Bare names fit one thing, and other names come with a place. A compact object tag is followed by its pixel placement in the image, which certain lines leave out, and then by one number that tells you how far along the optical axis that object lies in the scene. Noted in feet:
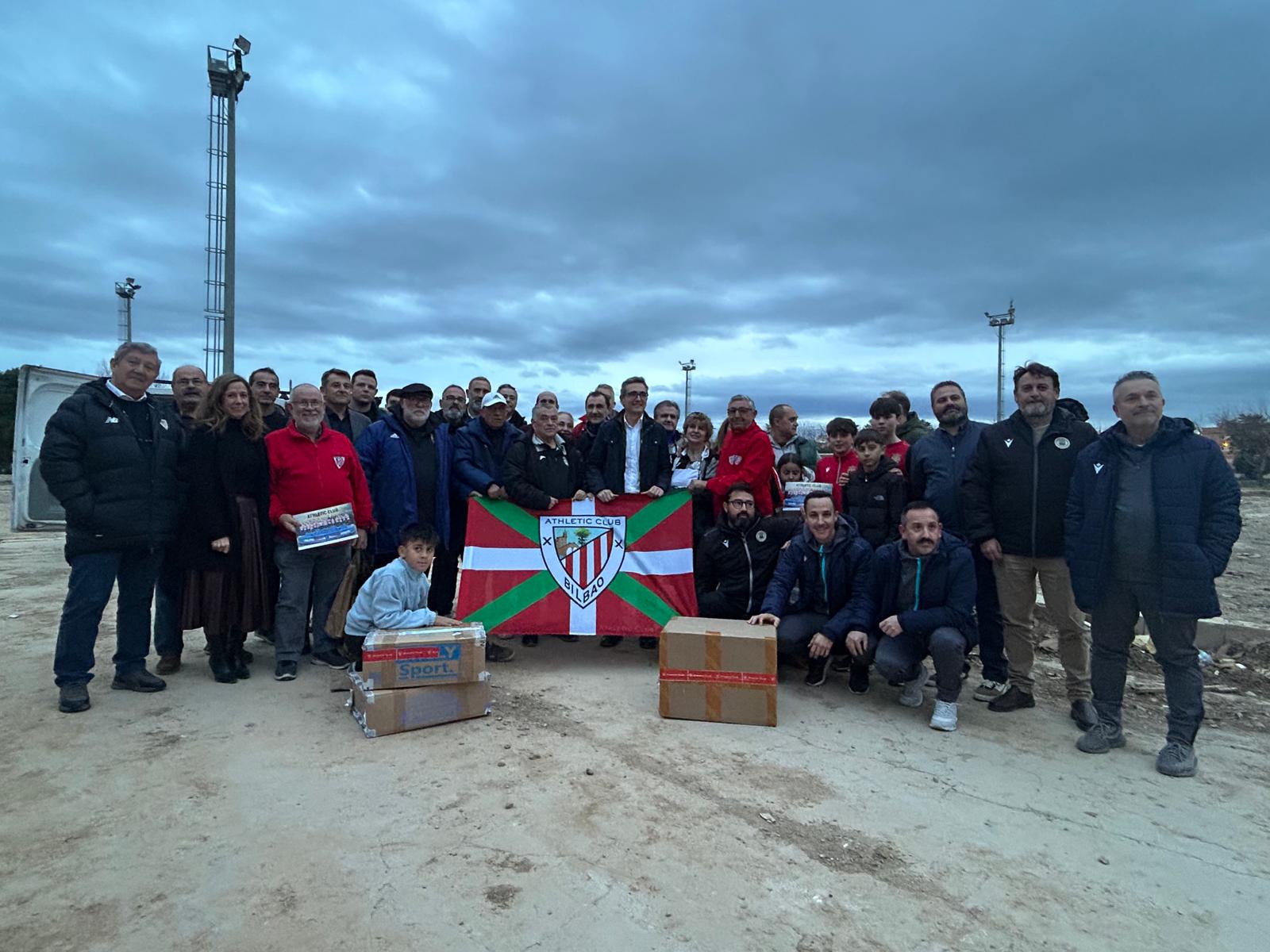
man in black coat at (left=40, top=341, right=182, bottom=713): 13.87
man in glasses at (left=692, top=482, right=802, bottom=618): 17.80
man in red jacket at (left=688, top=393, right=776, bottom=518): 18.79
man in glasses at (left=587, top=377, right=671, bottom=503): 20.25
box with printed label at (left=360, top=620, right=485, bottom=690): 13.19
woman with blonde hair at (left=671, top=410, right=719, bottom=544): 20.58
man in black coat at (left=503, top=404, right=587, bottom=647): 18.67
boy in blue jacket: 14.43
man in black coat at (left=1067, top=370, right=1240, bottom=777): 12.26
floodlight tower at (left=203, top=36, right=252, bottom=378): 44.06
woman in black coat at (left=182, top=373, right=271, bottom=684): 15.65
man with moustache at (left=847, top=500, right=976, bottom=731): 14.46
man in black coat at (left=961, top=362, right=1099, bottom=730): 15.06
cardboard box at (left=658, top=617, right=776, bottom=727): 14.10
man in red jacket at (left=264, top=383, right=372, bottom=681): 16.12
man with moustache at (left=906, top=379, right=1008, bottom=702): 16.65
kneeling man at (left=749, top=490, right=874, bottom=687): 15.74
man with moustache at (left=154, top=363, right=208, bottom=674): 16.22
